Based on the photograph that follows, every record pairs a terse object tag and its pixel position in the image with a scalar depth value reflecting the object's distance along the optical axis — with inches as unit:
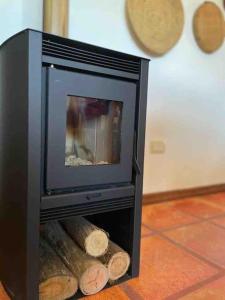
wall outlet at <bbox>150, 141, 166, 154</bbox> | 85.9
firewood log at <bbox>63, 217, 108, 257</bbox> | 41.9
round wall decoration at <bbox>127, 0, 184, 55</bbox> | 75.6
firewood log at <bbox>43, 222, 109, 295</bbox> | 40.4
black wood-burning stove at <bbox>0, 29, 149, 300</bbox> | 34.0
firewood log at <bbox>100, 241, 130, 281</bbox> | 43.7
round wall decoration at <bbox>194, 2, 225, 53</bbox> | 89.5
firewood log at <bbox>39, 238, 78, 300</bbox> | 38.1
